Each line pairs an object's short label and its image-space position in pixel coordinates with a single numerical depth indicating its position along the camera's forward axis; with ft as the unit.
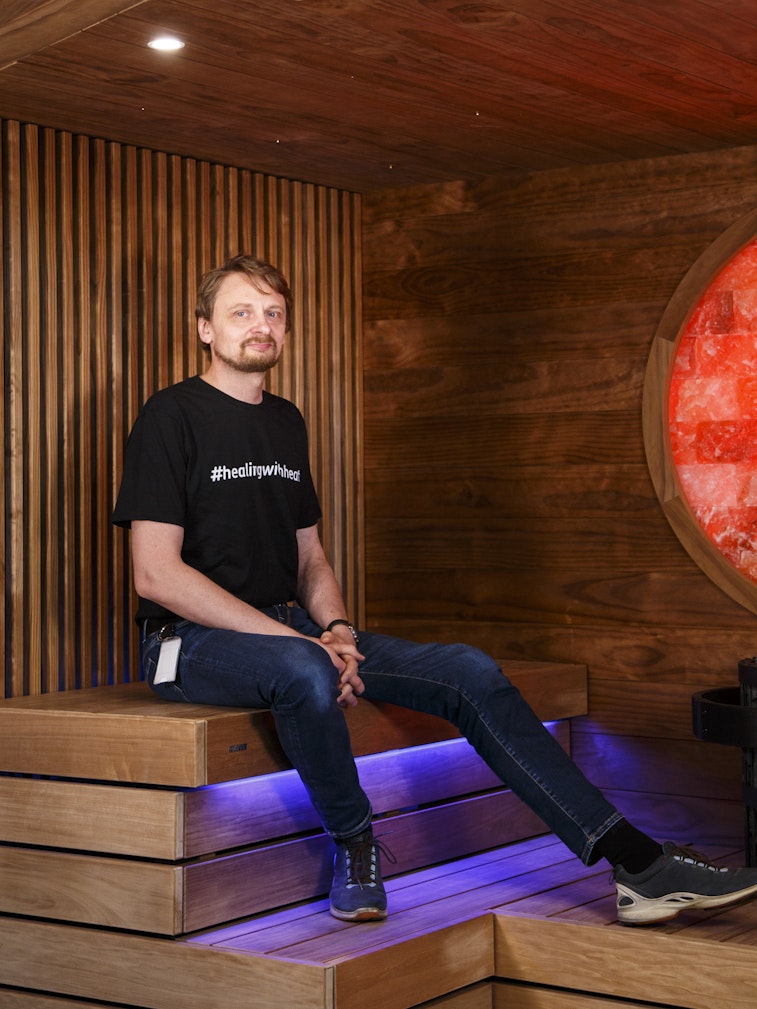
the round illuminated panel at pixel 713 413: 13.37
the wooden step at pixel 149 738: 10.16
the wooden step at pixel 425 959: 9.61
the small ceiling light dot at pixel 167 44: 10.34
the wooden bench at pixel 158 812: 10.12
